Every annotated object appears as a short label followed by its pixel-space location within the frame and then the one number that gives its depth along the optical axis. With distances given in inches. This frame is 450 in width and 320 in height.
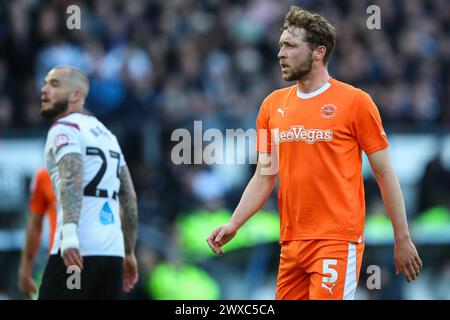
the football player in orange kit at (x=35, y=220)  689.6
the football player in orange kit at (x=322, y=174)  512.7
